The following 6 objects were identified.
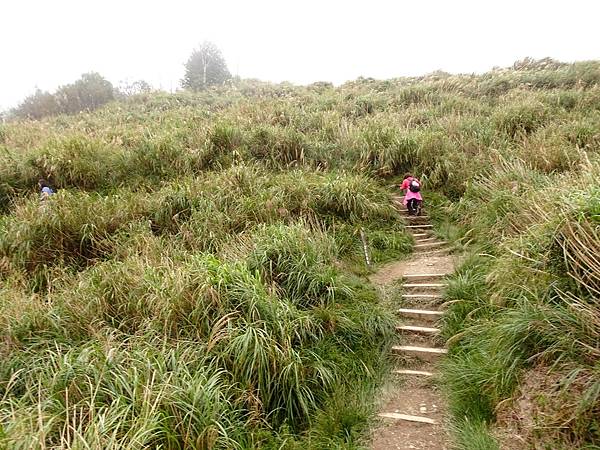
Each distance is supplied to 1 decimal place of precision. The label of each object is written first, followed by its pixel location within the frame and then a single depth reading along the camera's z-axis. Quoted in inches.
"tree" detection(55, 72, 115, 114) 987.3
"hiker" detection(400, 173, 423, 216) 360.5
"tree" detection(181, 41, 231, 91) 1221.7
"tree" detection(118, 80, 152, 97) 1282.0
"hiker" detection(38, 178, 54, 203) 338.5
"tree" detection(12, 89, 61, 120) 954.1
